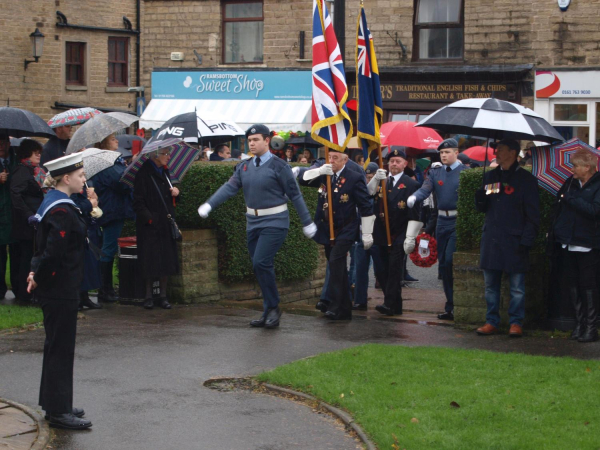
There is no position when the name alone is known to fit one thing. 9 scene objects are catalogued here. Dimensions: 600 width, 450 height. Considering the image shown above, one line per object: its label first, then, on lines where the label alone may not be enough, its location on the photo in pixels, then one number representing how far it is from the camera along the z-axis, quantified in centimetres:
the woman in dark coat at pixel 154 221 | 1057
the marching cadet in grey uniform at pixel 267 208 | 966
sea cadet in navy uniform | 620
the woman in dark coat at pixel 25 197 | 1064
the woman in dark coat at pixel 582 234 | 890
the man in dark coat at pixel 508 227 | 918
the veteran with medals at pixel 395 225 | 1103
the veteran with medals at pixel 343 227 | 1035
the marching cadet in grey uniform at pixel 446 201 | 1095
